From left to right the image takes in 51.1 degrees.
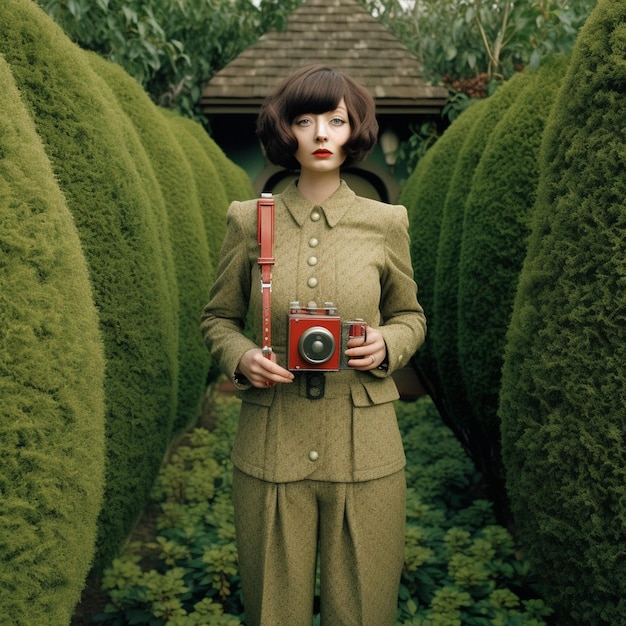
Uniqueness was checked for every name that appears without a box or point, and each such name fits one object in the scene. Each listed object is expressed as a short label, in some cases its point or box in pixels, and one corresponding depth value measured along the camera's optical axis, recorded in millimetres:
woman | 1770
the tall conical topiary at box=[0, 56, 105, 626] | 1369
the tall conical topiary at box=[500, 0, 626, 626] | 1708
